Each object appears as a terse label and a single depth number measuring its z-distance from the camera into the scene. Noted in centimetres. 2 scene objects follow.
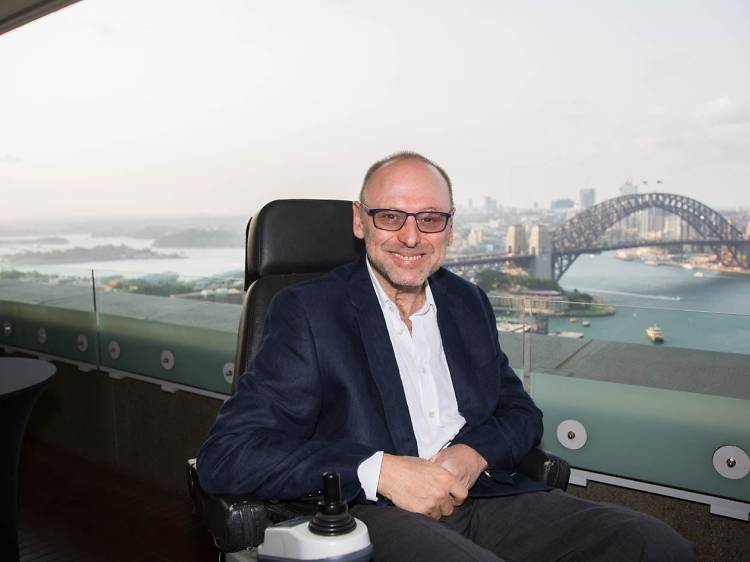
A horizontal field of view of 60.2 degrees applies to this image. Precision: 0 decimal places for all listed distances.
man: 118
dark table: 185
